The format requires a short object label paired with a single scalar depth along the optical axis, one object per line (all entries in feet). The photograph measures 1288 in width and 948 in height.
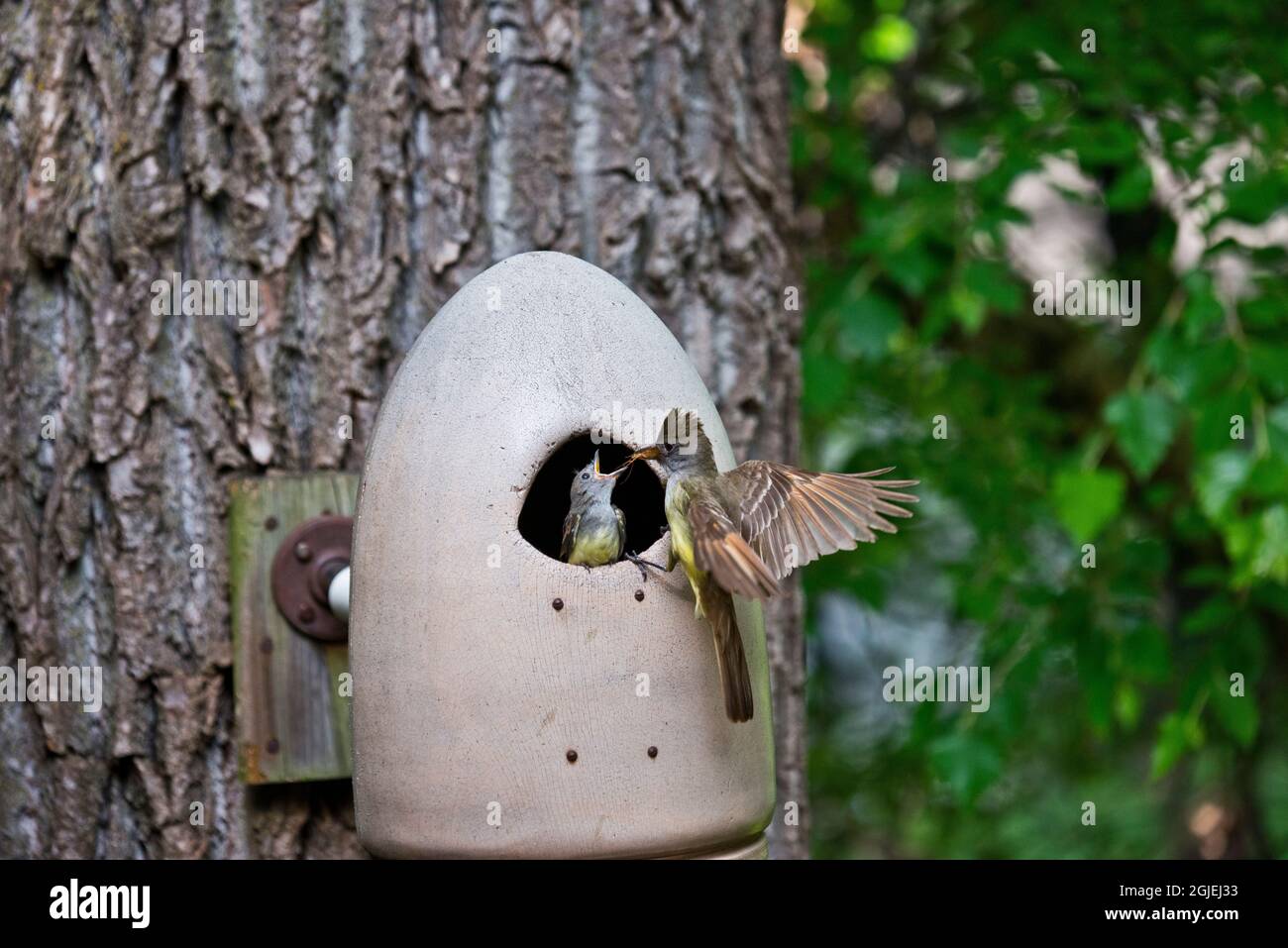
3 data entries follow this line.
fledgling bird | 6.86
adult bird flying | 6.61
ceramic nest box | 6.45
